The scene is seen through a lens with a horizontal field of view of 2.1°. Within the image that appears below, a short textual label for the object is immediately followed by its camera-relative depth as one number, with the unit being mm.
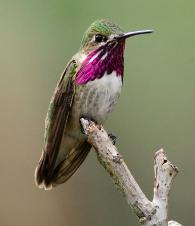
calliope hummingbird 1765
